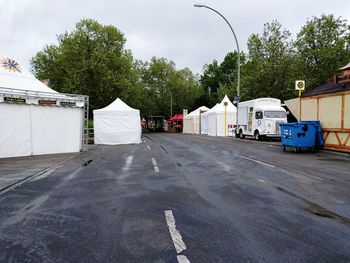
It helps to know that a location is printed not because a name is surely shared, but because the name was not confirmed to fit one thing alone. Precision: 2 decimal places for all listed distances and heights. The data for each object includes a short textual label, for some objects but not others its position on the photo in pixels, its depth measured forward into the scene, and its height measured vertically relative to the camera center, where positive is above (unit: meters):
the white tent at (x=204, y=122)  42.06 -0.40
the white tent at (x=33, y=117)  15.28 +0.13
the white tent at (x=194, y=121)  46.75 -0.24
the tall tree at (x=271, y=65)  32.91 +5.52
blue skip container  16.38 -0.78
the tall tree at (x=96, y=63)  38.91 +7.05
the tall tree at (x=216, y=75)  73.62 +11.21
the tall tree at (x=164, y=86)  66.50 +6.92
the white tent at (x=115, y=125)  24.20 -0.42
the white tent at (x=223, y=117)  37.34 +0.28
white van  25.44 +0.19
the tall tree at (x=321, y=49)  32.28 +7.07
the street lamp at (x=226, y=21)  24.26 +7.89
